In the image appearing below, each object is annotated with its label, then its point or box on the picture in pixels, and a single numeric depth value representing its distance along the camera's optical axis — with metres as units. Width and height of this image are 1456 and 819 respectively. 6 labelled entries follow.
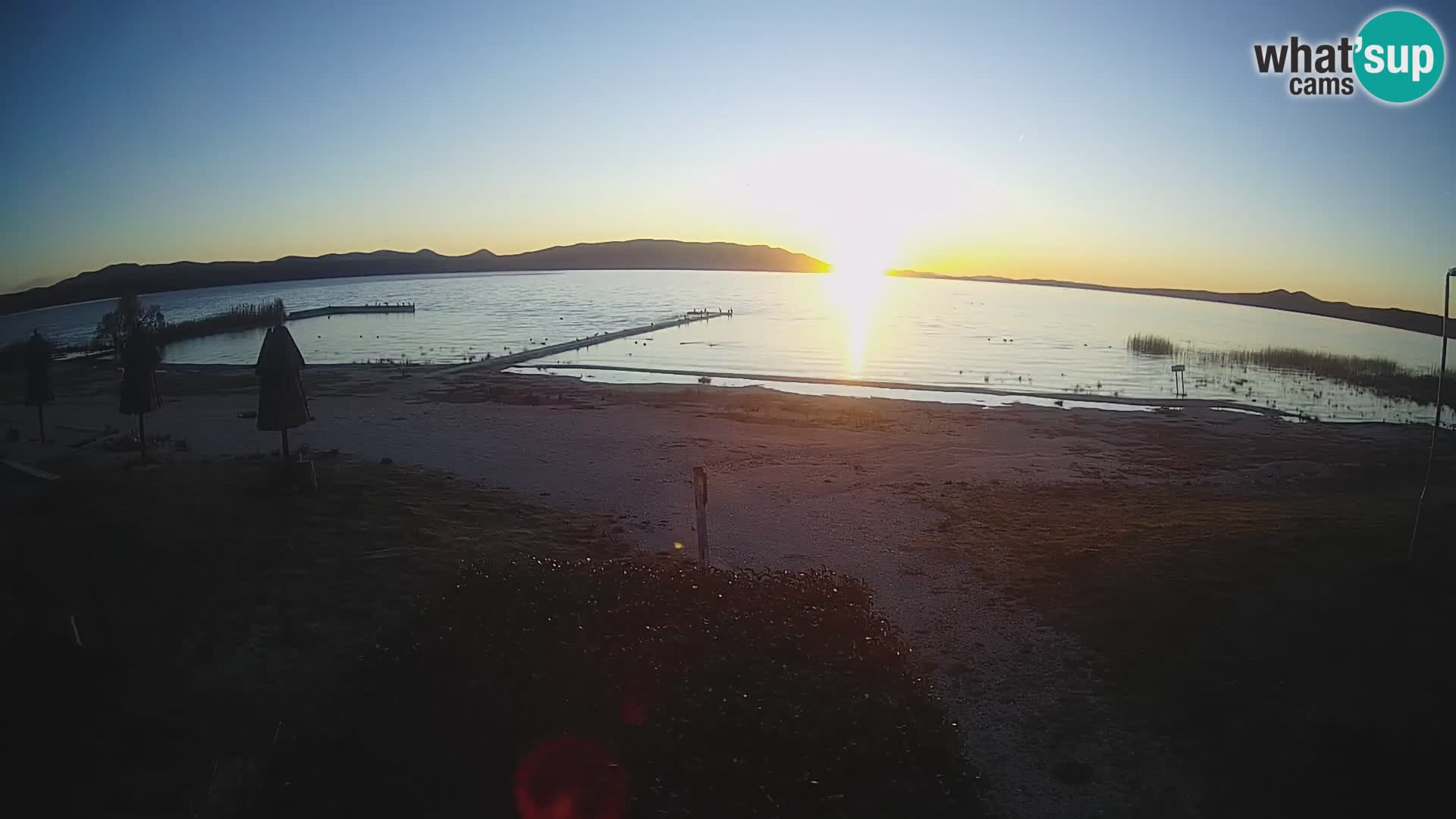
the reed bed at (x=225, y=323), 67.62
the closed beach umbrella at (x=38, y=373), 19.45
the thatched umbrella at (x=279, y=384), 15.22
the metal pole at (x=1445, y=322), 10.51
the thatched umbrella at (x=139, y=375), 16.81
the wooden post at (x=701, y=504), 11.29
